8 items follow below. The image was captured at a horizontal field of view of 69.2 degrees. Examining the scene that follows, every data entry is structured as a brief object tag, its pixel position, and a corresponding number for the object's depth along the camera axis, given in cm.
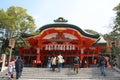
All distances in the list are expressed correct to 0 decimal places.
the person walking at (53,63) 697
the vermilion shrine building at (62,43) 984
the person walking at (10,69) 578
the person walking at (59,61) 689
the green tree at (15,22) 850
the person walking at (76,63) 653
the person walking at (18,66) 548
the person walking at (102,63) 613
